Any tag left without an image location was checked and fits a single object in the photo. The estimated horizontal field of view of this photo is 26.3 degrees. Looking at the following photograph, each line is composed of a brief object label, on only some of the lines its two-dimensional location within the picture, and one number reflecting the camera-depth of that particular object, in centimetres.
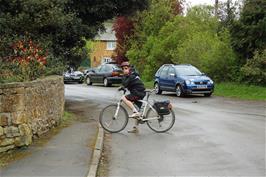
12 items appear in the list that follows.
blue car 2623
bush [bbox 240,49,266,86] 2654
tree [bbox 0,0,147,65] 1991
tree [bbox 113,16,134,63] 4797
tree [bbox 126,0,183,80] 4172
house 8646
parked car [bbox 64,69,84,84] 5100
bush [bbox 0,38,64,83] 1279
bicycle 1395
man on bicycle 1391
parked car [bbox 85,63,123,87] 3900
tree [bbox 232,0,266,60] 2734
